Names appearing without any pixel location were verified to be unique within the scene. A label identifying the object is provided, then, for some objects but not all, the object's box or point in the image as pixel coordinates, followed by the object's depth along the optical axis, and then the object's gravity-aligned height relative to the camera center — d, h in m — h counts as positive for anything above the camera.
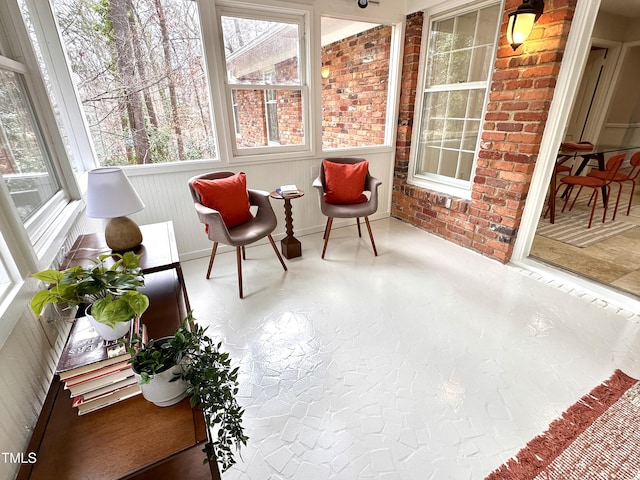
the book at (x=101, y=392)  0.86 -0.72
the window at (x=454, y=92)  2.61 +0.16
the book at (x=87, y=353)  0.83 -0.62
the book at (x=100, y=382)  0.84 -0.68
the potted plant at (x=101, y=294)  0.81 -0.46
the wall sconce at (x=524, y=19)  2.02 +0.55
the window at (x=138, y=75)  2.12 +0.27
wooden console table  0.73 -0.77
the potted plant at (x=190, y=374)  0.82 -0.65
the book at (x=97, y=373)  0.83 -0.65
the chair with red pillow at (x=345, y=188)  2.74 -0.64
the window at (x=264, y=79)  2.54 +0.28
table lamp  1.43 -0.38
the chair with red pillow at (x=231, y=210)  2.16 -0.66
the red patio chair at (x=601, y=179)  3.28 -0.71
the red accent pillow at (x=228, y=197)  2.25 -0.57
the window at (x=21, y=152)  1.24 -0.14
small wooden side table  2.70 -1.09
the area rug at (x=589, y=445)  1.15 -1.24
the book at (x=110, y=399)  0.86 -0.75
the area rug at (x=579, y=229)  3.06 -1.18
